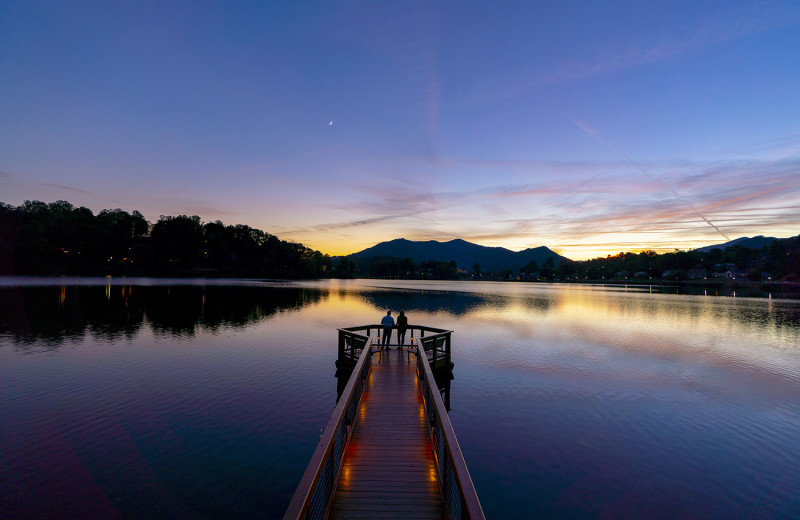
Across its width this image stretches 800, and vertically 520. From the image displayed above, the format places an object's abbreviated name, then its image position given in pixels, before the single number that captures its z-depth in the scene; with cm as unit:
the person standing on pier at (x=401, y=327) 1778
